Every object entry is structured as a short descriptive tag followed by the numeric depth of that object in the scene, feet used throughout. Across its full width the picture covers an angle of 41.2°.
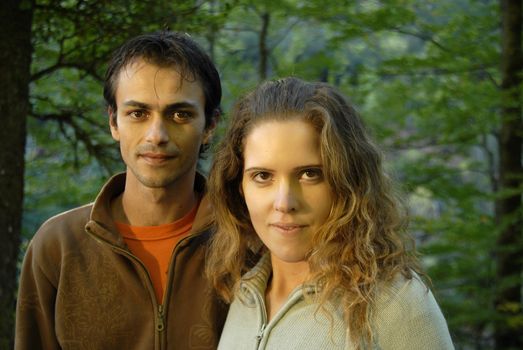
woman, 6.99
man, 8.78
